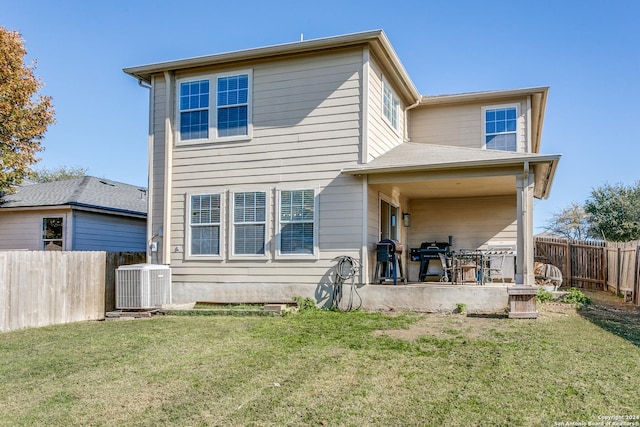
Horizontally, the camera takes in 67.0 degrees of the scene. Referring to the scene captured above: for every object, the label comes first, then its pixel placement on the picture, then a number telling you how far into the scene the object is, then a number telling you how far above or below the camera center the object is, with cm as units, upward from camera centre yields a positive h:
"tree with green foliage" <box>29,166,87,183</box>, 3728 +473
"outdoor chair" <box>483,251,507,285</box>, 1055 -68
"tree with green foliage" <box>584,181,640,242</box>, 2319 +124
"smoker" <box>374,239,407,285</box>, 953 -47
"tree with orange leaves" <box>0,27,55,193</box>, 1569 +409
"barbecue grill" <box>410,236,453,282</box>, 1054 -53
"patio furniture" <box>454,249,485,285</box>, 960 -68
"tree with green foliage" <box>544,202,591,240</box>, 3288 +90
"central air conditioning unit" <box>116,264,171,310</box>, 949 -107
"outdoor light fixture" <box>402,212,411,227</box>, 1234 +40
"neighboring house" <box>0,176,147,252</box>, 1391 +42
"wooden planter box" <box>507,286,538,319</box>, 768 -107
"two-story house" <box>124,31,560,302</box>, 934 +130
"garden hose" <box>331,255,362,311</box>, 921 -84
